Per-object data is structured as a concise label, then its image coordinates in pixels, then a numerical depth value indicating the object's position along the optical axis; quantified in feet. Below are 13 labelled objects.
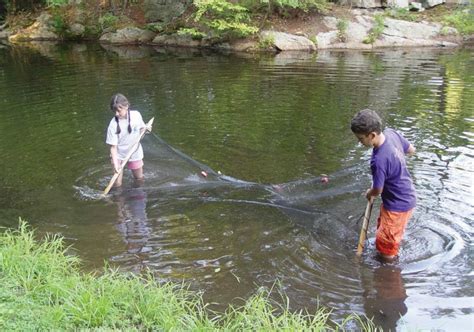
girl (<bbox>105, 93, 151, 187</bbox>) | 23.01
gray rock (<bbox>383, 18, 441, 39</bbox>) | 78.84
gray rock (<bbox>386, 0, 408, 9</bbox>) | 84.84
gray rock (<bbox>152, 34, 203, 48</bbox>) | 82.98
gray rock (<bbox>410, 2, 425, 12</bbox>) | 85.25
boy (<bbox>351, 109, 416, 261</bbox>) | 15.72
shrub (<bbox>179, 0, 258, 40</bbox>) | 75.82
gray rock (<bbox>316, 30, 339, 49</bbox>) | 77.30
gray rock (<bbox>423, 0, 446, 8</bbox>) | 86.38
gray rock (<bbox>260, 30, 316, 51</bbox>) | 77.00
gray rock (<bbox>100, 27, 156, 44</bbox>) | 88.79
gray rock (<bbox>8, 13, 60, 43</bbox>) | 97.60
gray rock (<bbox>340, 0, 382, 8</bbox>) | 85.10
